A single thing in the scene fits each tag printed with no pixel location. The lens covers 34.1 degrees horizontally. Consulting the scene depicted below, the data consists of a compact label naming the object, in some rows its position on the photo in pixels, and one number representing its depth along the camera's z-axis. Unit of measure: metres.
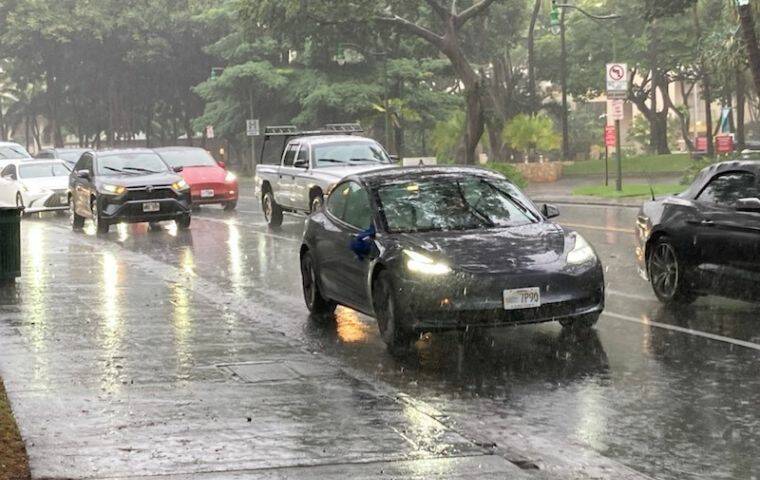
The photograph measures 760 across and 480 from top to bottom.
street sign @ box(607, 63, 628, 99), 32.94
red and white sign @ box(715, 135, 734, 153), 43.59
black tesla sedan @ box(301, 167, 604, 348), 9.75
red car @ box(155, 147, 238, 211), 30.72
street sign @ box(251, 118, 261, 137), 54.31
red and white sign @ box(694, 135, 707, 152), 63.68
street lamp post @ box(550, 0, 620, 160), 55.87
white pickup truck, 23.62
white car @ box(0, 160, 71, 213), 31.34
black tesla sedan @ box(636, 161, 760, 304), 11.28
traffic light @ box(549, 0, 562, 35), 42.25
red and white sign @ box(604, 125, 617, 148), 37.75
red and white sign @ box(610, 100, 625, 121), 33.75
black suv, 24.50
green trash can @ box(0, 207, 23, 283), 15.21
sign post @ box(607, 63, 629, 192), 32.97
